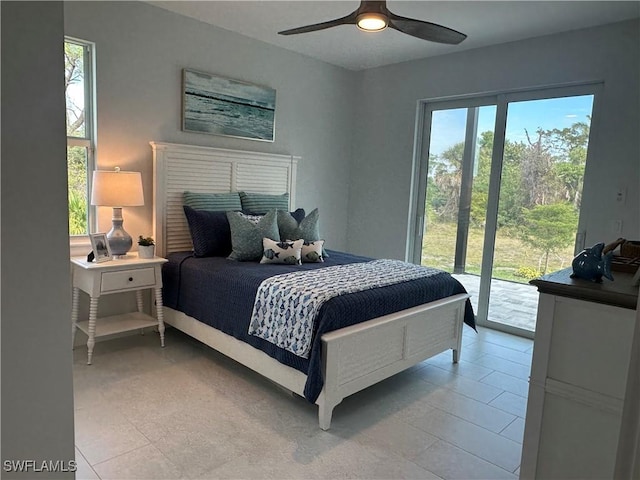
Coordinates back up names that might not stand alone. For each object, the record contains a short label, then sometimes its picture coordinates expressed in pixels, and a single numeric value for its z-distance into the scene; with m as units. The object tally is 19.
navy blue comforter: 2.37
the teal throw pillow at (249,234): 3.36
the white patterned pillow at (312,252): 3.47
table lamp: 3.08
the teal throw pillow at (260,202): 4.02
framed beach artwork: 3.77
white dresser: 1.39
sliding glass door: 3.82
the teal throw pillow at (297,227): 3.69
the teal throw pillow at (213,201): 3.70
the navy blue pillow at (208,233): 3.45
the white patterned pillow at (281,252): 3.29
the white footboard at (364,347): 2.38
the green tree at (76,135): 3.21
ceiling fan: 2.32
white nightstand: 2.99
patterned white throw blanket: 2.38
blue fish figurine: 1.55
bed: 2.39
